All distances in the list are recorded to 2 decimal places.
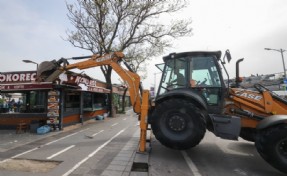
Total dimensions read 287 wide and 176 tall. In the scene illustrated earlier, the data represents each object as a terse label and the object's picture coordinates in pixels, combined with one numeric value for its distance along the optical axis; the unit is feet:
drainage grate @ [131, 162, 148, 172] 12.05
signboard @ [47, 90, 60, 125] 25.45
